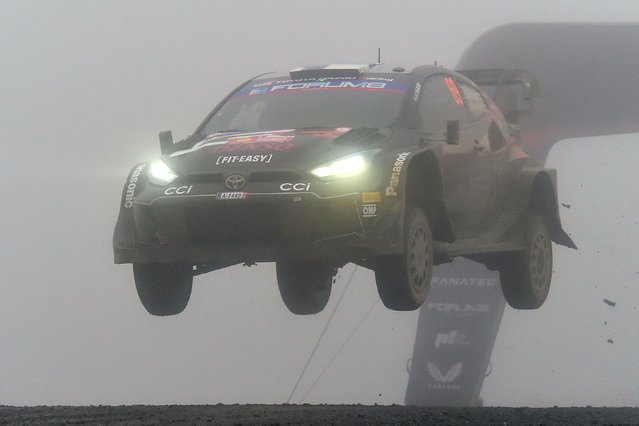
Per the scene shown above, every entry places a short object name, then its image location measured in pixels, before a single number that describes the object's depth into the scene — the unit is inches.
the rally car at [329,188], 565.3
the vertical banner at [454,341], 1674.5
